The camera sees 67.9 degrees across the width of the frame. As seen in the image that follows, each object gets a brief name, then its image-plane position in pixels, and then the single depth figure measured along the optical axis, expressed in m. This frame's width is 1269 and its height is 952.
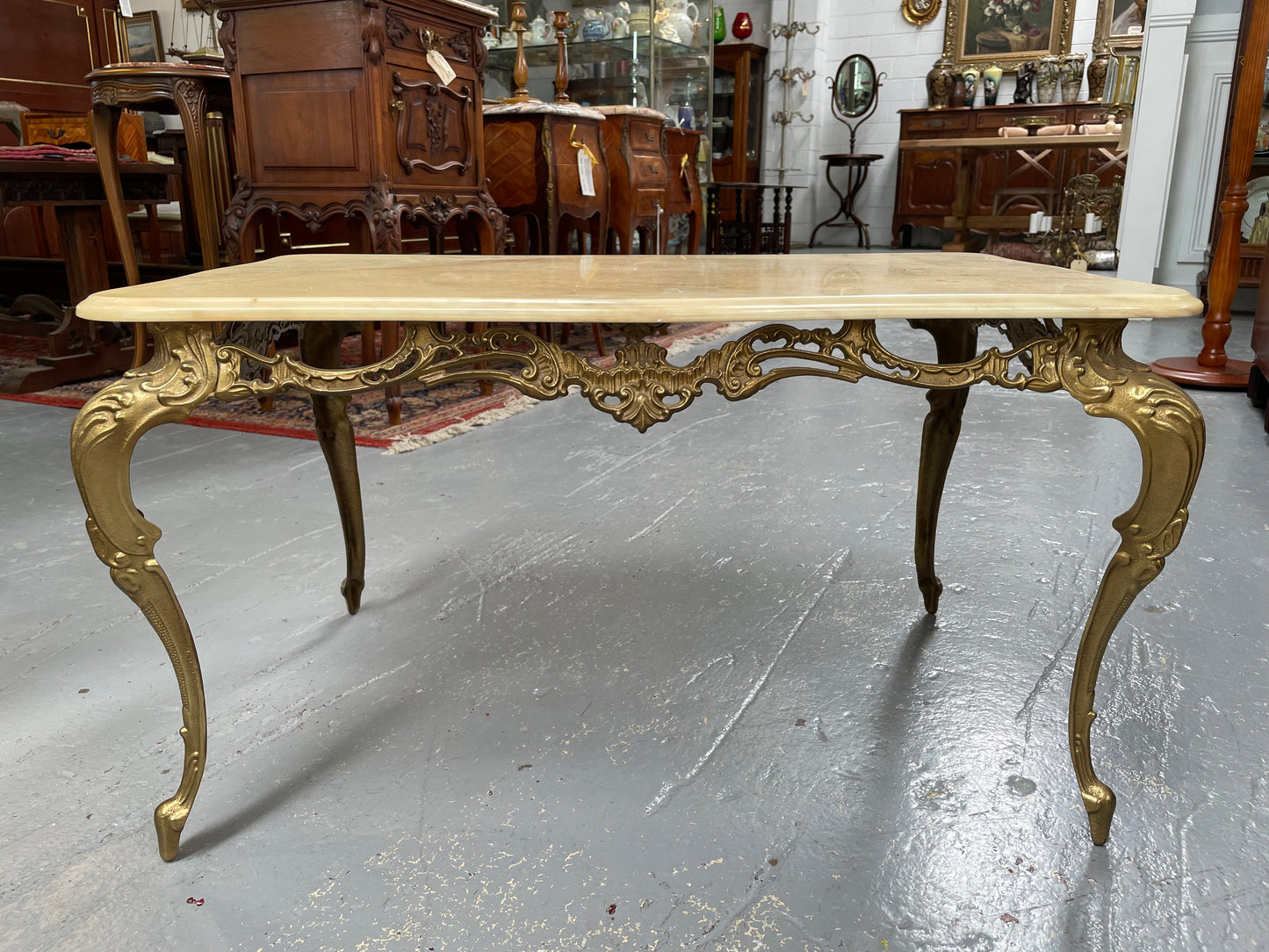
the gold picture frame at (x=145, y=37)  7.84
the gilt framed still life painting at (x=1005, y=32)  8.22
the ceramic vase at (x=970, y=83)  8.46
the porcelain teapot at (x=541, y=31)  4.70
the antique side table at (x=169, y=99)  2.91
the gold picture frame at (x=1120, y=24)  7.21
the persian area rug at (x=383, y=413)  2.89
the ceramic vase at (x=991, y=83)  8.43
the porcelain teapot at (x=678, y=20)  4.81
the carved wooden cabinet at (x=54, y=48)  6.70
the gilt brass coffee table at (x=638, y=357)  0.96
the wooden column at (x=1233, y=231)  3.25
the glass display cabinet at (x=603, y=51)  4.56
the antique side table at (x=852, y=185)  9.00
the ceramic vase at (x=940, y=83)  8.53
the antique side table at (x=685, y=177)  4.88
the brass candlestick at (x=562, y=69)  3.84
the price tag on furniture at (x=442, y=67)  2.89
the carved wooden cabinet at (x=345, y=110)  2.69
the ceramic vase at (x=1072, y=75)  8.08
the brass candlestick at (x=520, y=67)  3.41
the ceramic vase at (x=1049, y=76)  8.18
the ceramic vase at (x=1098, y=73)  7.96
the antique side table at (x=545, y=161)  3.66
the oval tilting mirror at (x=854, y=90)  9.06
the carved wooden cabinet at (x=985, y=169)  7.98
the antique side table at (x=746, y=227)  6.89
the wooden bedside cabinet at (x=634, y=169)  4.14
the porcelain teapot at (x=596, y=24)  4.54
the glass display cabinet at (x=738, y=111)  8.78
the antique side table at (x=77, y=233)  3.38
